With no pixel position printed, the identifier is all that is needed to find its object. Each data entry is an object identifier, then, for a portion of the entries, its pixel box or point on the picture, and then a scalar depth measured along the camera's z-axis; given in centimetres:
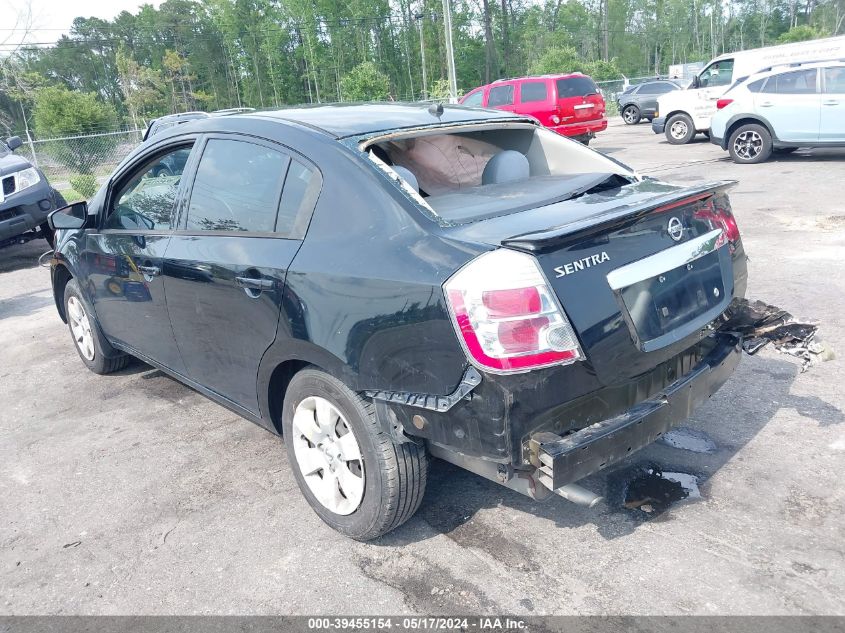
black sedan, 238
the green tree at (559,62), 4722
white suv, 1215
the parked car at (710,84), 1731
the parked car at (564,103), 1820
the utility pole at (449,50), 2803
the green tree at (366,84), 4281
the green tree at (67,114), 3056
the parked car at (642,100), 2688
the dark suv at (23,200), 944
